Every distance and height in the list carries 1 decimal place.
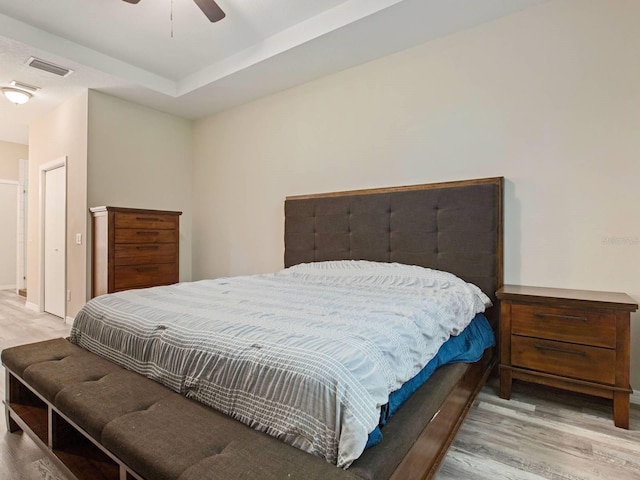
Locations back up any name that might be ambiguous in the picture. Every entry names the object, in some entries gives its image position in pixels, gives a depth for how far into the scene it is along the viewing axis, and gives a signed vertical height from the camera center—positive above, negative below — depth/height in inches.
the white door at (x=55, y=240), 164.1 -2.5
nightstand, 73.7 -23.2
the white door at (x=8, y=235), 251.3 -0.1
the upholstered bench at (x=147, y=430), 35.4 -23.3
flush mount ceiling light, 144.6 +58.6
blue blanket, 45.4 -22.7
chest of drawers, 137.2 -5.3
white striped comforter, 39.1 -15.8
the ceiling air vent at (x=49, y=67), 124.1 +61.7
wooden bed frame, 44.0 -6.8
